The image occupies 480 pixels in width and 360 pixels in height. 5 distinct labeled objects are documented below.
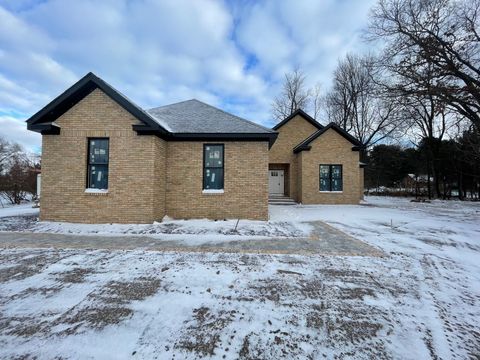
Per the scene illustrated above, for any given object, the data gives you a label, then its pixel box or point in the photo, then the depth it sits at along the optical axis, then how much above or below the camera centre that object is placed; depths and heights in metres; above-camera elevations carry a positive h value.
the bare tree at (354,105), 27.69 +10.76
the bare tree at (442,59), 11.44 +6.54
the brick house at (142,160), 8.44 +1.04
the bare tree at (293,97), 33.62 +13.11
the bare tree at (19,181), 17.12 +0.39
